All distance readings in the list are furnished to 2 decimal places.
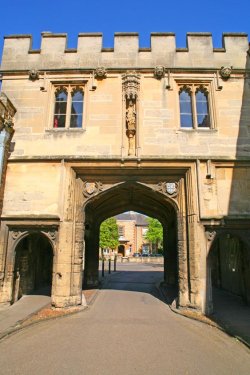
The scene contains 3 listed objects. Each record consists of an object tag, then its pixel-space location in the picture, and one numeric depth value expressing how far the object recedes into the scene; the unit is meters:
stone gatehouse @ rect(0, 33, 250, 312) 8.46
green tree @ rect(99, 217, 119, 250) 49.00
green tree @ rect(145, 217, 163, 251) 53.81
